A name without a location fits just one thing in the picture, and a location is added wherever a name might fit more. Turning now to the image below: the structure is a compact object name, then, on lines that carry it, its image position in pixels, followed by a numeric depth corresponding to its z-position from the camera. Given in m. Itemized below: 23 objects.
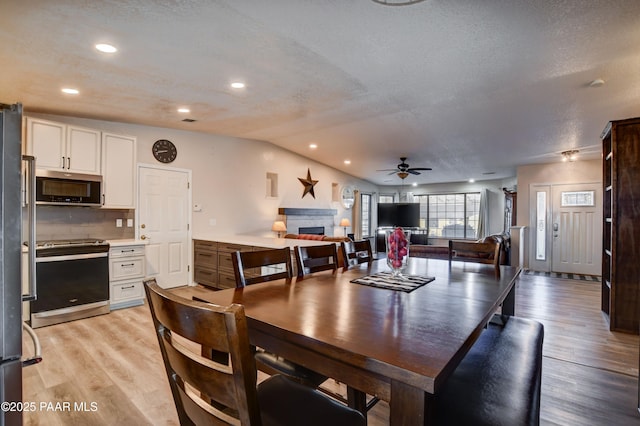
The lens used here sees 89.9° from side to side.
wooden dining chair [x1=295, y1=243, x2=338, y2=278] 2.12
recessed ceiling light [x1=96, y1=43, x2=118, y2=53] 2.50
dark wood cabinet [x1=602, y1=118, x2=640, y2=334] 3.31
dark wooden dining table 0.80
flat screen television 10.53
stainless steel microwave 3.69
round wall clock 5.02
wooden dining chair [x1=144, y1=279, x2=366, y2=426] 0.71
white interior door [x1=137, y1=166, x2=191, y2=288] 4.90
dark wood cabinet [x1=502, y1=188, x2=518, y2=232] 8.99
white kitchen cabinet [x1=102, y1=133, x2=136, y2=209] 4.26
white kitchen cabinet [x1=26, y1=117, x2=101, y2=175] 3.67
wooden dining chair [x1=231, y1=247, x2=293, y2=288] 1.73
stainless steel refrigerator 1.31
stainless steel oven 3.49
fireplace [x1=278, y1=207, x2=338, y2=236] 7.17
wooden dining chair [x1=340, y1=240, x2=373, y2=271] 2.54
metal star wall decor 7.75
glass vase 1.86
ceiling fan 6.98
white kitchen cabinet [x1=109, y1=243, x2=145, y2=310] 4.12
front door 6.61
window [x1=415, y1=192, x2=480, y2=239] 10.35
